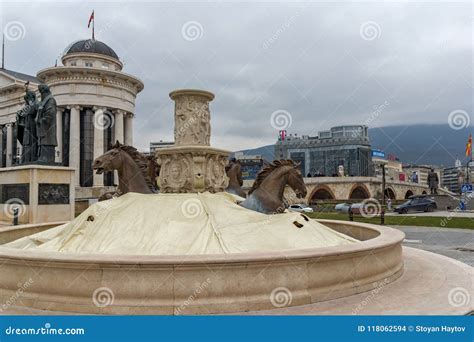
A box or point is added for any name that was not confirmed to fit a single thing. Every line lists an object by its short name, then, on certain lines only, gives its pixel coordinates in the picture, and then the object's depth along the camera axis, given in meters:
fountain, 4.89
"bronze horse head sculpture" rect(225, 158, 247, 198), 10.93
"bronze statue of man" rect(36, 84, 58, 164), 16.30
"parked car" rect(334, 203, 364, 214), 32.53
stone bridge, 61.72
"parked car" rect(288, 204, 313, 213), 33.13
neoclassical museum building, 49.16
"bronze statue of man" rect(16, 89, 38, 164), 17.17
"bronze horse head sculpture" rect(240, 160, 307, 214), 8.39
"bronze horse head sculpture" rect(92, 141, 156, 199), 8.77
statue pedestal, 15.73
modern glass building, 99.81
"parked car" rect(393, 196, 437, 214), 34.50
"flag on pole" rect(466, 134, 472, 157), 50.81
